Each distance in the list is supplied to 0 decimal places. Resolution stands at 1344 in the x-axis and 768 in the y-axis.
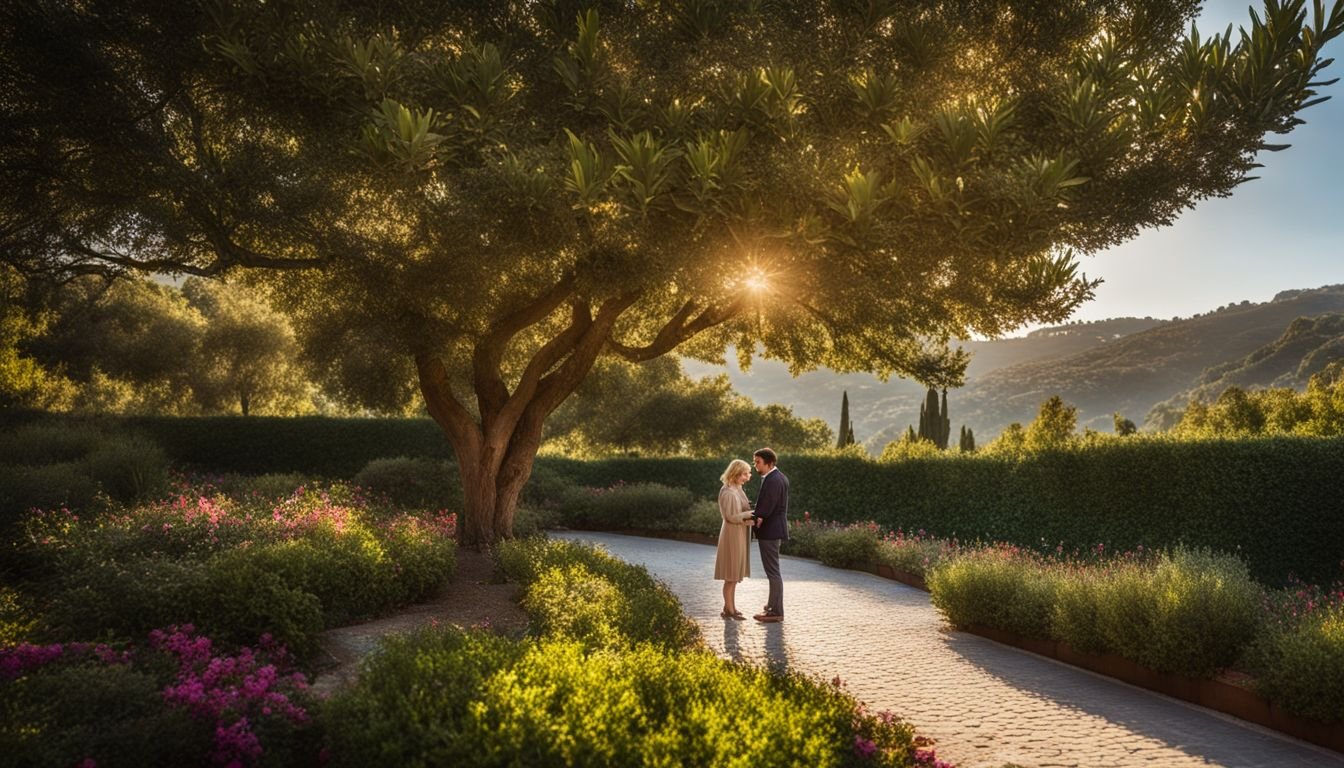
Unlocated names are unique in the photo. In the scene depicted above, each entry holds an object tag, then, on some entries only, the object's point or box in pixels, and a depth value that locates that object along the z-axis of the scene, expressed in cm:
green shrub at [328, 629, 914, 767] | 409
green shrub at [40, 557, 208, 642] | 675
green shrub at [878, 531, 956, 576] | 1470
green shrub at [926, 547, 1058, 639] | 927
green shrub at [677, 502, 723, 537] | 2152
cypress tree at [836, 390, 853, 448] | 3156
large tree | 734
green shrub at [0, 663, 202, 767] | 422
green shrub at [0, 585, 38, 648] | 632
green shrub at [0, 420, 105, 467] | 1730
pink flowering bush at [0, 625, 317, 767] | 434
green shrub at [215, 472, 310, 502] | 1634
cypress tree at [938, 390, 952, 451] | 2941
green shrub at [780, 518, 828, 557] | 1859
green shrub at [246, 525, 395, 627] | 813
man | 1012
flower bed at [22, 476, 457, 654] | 697
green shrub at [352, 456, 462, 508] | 2059
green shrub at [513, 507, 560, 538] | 1973
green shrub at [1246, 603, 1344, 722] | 609
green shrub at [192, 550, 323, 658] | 700
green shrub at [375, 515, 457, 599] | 999
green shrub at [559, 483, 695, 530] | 2361
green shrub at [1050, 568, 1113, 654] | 841
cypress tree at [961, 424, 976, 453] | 3016
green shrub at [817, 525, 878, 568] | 1645
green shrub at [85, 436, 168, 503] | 1495
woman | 1020
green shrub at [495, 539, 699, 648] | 722
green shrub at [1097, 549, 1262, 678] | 737
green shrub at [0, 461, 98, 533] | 1085
